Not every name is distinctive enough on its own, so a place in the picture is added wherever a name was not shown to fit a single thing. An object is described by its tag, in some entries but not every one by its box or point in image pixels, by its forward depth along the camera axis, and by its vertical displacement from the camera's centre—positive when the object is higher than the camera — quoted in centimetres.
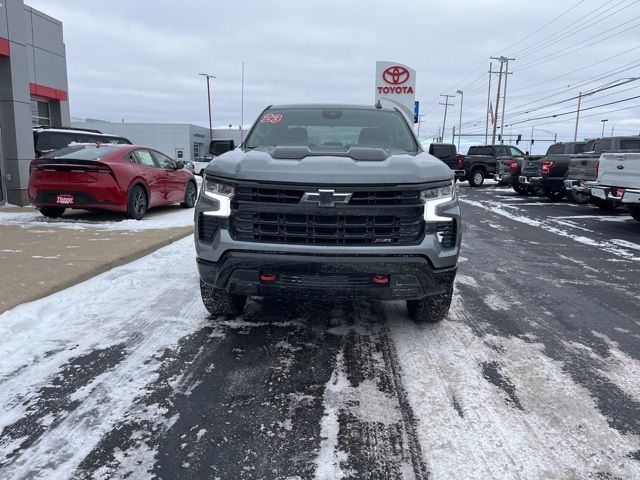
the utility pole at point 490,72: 5506 +971
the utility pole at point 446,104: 8592 +959
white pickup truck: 927 -33
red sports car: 847 -55
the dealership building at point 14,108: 1112 +90
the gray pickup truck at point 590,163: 1262 -4
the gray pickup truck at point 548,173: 1598 -43
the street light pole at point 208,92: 5606 +707
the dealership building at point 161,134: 6462 +223
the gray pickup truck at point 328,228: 335 -51
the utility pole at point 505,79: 5281 +874
